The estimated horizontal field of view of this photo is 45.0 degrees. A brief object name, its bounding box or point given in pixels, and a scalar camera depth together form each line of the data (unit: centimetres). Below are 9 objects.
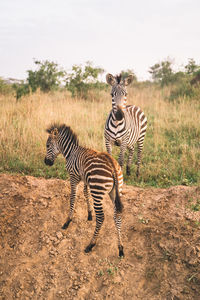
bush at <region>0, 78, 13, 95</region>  1457
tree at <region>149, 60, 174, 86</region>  1912
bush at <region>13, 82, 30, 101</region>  1106
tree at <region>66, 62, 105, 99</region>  1406
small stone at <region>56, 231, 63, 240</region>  423
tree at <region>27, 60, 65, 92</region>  1429
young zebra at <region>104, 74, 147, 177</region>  518
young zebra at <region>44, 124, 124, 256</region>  348
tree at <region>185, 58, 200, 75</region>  1711
